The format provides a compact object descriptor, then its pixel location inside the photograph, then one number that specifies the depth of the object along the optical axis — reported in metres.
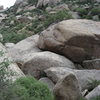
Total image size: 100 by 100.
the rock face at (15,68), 8.14
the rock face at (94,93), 7.63
